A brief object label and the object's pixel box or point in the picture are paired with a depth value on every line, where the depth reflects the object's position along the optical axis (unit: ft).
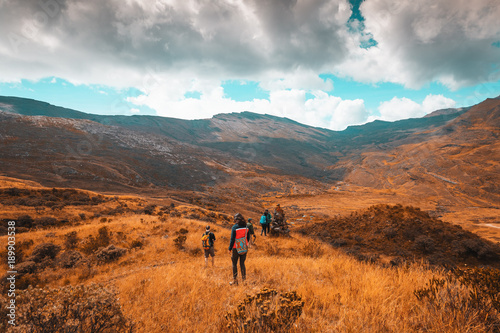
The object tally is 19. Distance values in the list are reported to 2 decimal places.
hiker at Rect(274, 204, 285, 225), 56.54
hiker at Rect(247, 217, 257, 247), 33.32
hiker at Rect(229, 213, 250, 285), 21.24
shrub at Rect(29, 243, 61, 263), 33.92
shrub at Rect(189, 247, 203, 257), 42.89
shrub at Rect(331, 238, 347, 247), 51.60
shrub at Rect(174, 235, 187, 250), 44.34
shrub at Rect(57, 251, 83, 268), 33.12
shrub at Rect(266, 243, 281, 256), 42.46
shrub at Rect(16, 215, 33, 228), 55.80
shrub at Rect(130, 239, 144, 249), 43.04
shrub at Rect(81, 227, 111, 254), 39.01
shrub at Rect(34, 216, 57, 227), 57.62
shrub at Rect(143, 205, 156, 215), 90.10
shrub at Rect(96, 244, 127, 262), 36.11
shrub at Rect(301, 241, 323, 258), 38.23
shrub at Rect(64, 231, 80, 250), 39.66
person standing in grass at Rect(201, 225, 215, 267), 31.28
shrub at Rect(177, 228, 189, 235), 51.73
